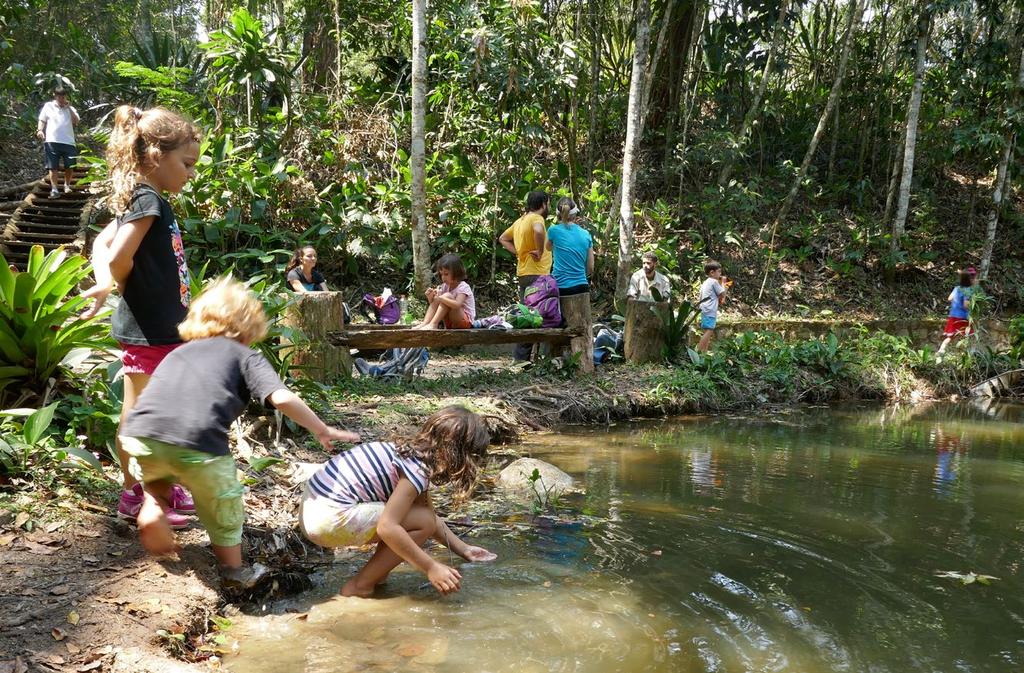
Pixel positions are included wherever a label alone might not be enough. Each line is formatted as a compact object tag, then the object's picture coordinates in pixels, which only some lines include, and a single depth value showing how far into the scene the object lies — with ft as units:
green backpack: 26.30
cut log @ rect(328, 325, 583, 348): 21.54
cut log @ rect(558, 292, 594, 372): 27.25
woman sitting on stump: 28.32
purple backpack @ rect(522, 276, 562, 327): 26.78
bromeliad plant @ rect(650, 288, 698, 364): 30.86
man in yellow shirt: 27.46
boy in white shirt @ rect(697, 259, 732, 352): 34.68
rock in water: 16.87
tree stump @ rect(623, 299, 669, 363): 30.50
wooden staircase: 37.91
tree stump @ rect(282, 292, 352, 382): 19.81
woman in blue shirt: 27.32
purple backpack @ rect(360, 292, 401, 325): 29.48
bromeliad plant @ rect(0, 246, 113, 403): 13.76
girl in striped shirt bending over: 10.59
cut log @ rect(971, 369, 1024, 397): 35.94
